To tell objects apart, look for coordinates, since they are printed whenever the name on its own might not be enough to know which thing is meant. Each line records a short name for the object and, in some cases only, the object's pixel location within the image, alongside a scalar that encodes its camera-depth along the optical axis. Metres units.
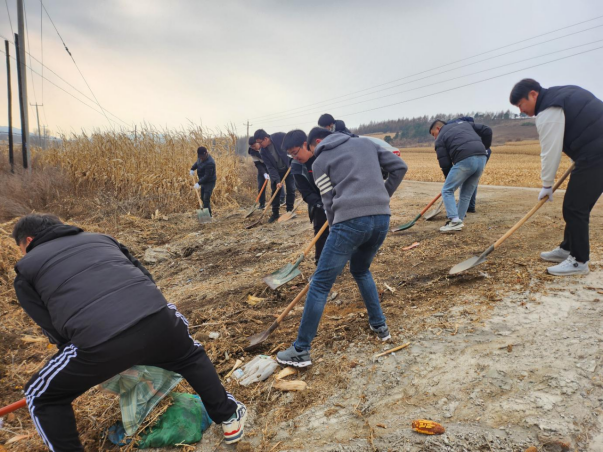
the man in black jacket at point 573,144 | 3.02
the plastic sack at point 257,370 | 2.55
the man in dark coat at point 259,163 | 7.84
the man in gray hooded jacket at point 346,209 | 2.37
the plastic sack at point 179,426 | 2.06
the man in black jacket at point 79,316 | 1.63
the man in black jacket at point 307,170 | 2.83
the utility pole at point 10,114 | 12.16
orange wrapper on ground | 1.78
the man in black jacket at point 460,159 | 4.94
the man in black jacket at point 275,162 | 7.45
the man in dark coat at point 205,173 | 8.60
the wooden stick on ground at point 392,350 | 2.54
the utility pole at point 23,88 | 10.66
